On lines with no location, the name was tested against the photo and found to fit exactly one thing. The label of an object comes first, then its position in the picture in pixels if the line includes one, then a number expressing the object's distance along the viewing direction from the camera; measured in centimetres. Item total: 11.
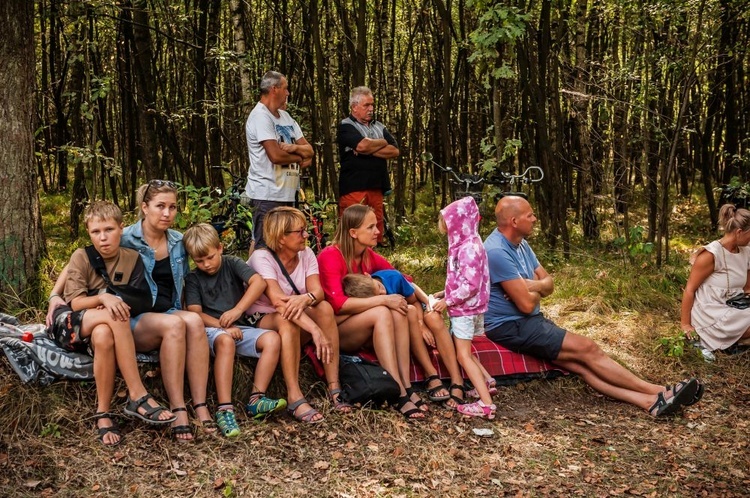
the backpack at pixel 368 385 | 448
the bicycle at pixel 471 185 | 498
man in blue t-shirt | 496
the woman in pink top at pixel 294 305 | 443
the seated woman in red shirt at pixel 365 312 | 465
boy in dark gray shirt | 428
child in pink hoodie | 475
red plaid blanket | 522
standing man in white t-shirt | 582
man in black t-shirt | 711
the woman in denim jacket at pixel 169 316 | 409
